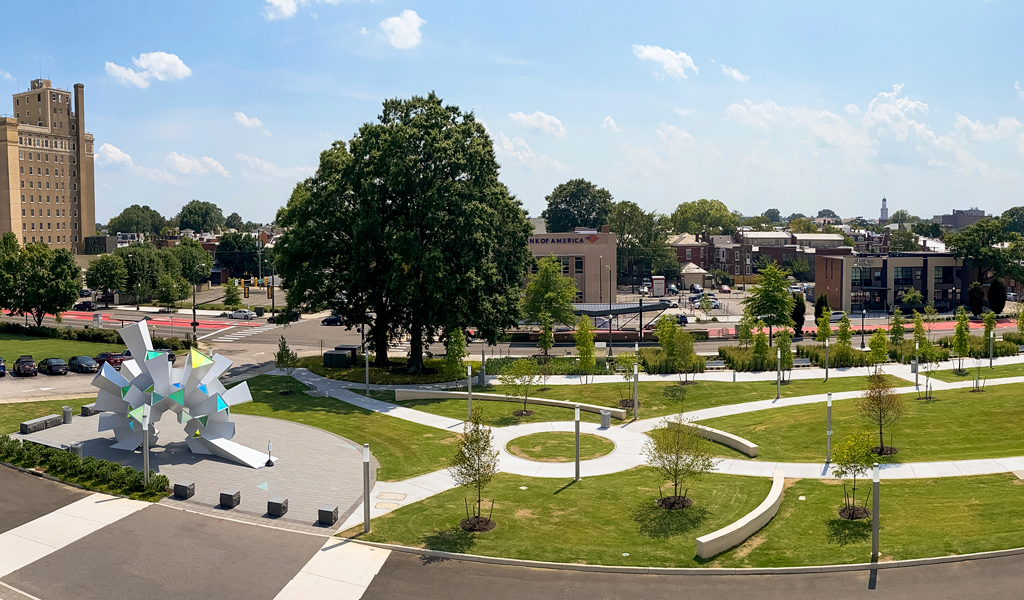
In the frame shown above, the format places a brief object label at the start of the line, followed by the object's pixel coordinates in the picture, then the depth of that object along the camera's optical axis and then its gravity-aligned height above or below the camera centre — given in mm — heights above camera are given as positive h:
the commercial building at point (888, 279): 97500 -922
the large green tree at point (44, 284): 70500 -1041
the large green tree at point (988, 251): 95750 +2420
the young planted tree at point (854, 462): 24297 -5825
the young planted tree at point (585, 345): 48719 -4457
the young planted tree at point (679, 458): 25516 -6006
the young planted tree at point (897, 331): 57906 -4304
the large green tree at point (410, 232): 48688 +2513
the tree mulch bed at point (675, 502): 25672 -7462
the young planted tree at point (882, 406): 30773 -5265
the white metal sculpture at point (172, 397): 30812 -4842
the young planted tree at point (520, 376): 40750 -5330
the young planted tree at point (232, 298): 101188 -3292
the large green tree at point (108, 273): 100125 -112
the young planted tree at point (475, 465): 24327 -5952
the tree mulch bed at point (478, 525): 23927 -7624
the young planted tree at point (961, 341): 49844 -4343
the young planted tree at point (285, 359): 49094 -5350
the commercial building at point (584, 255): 101312 +2134
